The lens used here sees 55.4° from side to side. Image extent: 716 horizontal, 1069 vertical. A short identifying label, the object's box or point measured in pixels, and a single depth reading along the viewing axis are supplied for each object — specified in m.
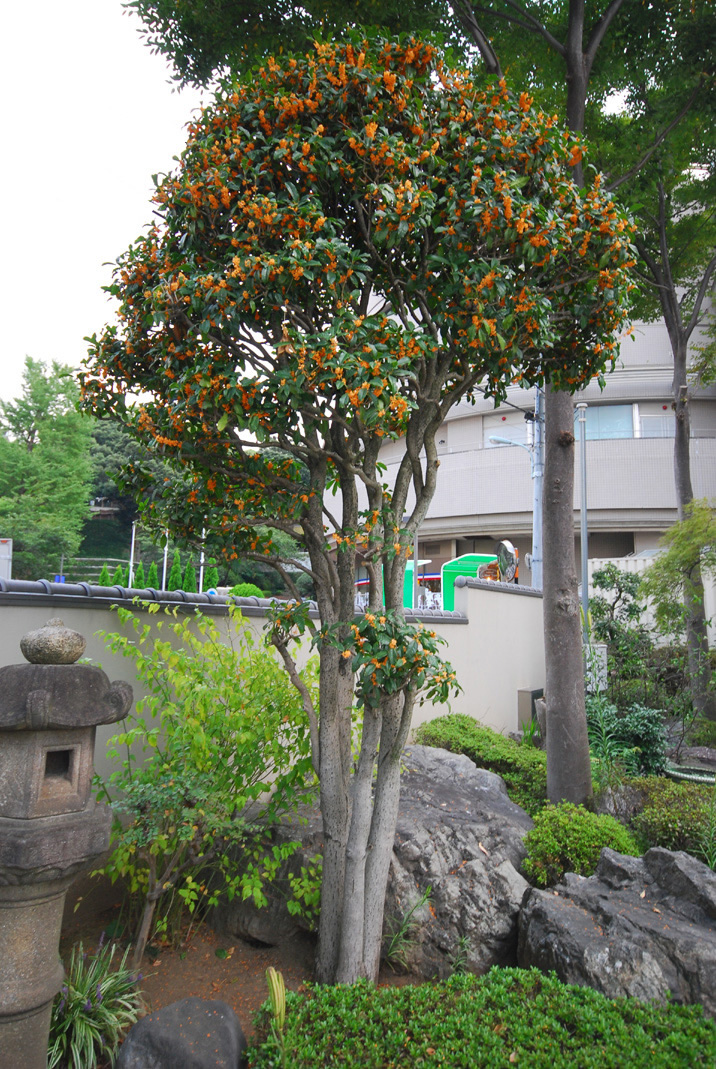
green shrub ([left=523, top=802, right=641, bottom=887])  4.72
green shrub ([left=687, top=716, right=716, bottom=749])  9.10
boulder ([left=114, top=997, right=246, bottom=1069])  2.93
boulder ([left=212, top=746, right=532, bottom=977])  4.11
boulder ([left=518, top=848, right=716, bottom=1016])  3.37
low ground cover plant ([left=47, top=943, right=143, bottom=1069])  3.26
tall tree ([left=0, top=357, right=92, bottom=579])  30.25
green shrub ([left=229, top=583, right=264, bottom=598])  17.02
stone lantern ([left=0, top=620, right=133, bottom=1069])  2.89
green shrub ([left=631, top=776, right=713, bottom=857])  4.93
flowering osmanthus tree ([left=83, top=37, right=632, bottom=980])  3.47
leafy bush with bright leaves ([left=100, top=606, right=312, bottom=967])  3.79
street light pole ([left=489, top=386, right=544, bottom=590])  14.22
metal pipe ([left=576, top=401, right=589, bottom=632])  11.50
